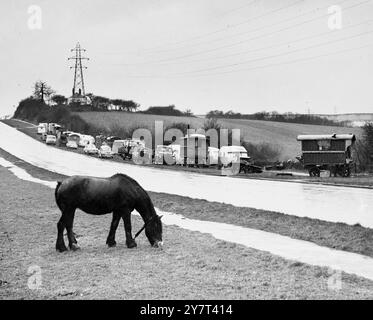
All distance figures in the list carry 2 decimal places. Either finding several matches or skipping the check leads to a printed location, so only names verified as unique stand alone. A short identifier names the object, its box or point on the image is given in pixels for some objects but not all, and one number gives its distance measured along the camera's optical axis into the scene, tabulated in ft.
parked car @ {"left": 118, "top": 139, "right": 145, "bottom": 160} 189.47
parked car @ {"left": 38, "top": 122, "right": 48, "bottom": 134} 290.40
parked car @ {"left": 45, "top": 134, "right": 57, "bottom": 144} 245.86
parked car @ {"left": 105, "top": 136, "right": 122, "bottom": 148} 228.02
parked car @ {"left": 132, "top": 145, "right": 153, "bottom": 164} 178.91
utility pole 344.49
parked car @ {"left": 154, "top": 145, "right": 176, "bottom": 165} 173.49
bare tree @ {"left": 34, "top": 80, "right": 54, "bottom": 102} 472.44
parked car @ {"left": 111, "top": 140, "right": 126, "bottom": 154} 198.82
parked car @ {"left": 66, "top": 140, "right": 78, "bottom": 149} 233.94
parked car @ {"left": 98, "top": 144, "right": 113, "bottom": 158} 193.06
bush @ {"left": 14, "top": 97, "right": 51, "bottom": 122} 411.56
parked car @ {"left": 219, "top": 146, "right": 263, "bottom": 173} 149.18
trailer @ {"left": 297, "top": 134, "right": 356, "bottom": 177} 136.77
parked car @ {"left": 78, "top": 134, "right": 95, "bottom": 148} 239.44
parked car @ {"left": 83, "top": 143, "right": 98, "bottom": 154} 204.13
